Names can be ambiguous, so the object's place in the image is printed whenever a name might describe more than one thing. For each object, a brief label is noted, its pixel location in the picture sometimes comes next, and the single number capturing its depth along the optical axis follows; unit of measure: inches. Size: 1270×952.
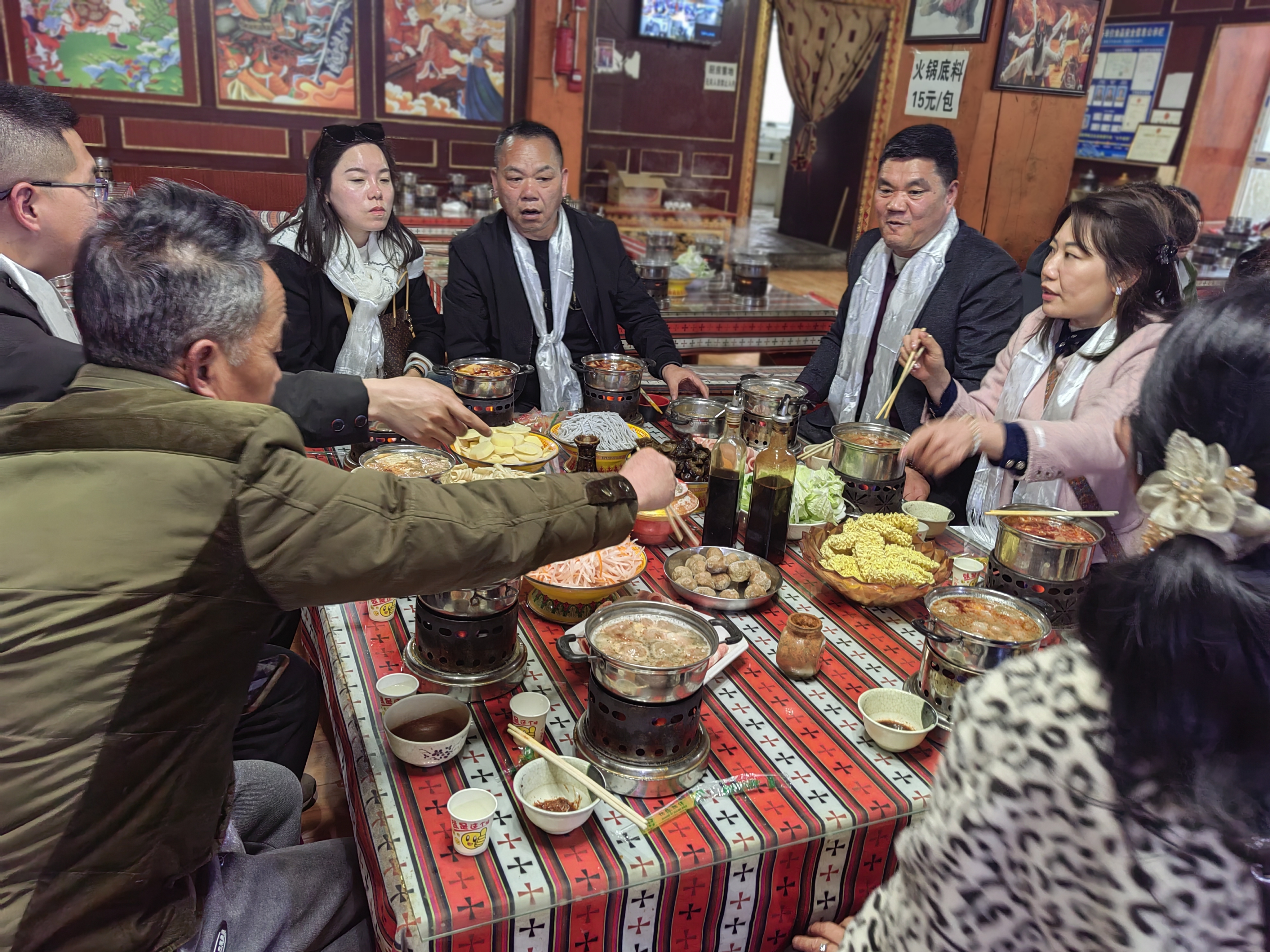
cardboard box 364.2
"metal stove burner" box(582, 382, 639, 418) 121.2
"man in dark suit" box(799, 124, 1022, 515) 124.8
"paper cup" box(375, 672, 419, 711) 62.9
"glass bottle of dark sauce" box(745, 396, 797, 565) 80.4
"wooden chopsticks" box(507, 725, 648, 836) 51.9
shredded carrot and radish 74.1
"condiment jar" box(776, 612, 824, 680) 68.4
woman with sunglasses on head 130.9
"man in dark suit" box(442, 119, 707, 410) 142.5
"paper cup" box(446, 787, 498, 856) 50.1
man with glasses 76.8
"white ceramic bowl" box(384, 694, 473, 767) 56.2
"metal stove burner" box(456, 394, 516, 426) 111.0
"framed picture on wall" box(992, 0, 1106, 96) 213.8
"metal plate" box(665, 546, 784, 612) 76.5
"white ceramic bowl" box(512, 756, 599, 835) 51.3
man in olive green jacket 42.4
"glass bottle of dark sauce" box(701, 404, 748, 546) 83.3
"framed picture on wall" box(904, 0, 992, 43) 214.5
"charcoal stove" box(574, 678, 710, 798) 56.2
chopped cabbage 91.0
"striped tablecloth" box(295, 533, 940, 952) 48.8
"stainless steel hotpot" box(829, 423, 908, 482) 95.1
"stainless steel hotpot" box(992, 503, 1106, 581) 76.0
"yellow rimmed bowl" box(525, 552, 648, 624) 74.0
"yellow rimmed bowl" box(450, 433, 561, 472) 97.9
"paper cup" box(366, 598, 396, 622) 75.2
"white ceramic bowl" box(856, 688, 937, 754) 61.4
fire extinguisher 329.7
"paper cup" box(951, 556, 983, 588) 82.4
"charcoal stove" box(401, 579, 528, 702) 63.8
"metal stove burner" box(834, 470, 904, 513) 96.7
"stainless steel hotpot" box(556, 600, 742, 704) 55.6
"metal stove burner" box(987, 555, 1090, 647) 76.4
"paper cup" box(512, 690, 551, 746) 59.7
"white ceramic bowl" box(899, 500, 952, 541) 92.3
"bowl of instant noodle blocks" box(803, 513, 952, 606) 77.9
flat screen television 363.9
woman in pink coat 90.1
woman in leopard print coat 31.5
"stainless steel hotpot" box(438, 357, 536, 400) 110.7
